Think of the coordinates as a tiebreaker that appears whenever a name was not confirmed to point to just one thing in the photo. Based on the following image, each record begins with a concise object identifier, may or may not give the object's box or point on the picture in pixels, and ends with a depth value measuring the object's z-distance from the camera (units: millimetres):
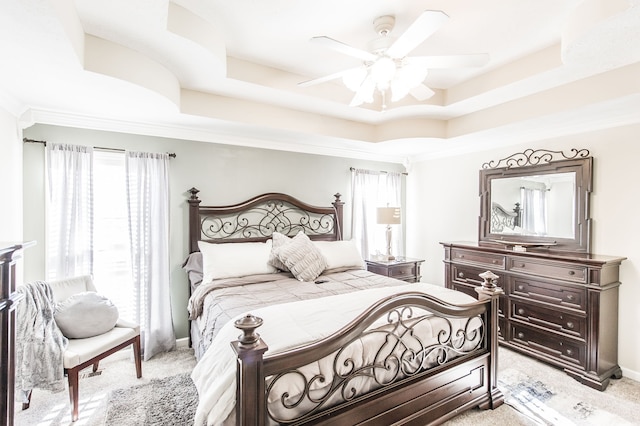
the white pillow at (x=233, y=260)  2939
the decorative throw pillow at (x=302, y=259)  3064
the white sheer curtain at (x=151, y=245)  3090
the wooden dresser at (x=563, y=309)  2662
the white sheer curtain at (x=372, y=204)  4512
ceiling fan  1706
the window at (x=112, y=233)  2982
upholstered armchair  2143
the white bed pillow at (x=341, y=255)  3445
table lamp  4215
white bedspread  1401
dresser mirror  3064
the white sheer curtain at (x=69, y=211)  2773
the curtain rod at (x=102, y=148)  2689
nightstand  3973
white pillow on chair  2346
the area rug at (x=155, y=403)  2129
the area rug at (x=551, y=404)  2205
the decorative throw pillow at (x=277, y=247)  3225
